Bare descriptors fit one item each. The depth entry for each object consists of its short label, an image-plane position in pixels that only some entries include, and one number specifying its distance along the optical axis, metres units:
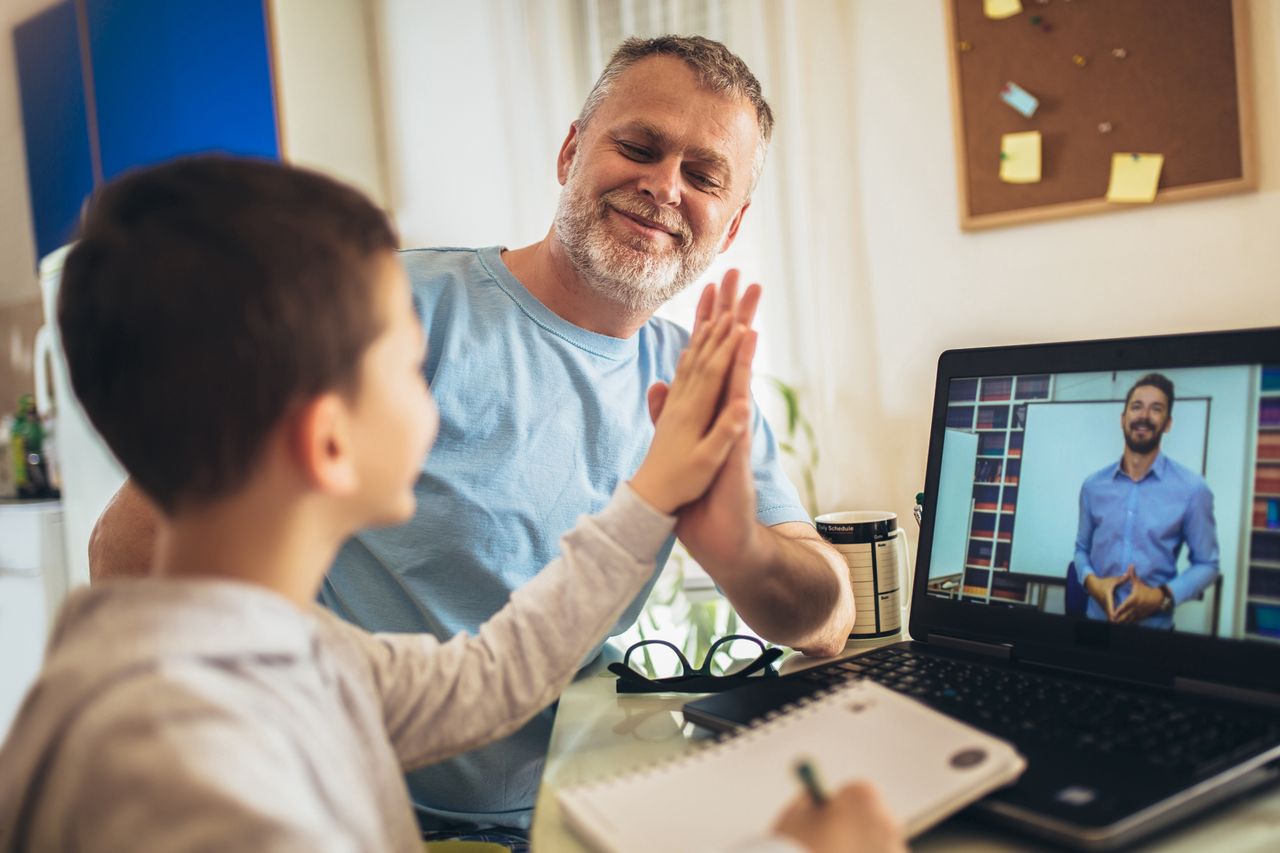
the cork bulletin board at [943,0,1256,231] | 1.75
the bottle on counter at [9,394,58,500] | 3.06
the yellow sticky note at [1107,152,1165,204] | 1.83
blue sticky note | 1.94
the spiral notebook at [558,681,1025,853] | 0.57
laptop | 0.62
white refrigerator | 2.65
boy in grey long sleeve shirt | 0.46
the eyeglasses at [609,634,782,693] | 0.94
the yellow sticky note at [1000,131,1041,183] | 1.95
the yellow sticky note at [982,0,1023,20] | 1.94
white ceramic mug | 1.10
